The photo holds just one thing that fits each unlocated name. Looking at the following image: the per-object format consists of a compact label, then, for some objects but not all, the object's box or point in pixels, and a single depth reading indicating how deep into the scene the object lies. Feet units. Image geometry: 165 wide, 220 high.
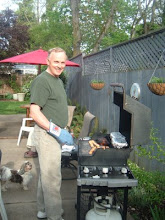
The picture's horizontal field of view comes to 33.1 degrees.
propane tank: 9.52
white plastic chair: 22.88
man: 9.46
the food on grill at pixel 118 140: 9.81
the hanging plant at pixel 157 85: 12.05
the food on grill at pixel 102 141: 10.87
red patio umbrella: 25.69
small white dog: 13.87
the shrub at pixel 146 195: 11.89
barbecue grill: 8.75
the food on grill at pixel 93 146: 9.86
